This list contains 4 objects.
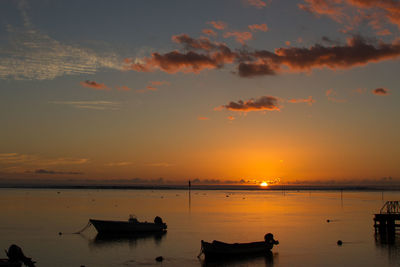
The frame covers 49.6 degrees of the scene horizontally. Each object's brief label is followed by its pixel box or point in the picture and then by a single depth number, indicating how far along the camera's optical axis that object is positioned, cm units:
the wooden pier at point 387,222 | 5370
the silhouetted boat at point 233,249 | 3862
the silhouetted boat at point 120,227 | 5456
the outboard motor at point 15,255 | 3017
